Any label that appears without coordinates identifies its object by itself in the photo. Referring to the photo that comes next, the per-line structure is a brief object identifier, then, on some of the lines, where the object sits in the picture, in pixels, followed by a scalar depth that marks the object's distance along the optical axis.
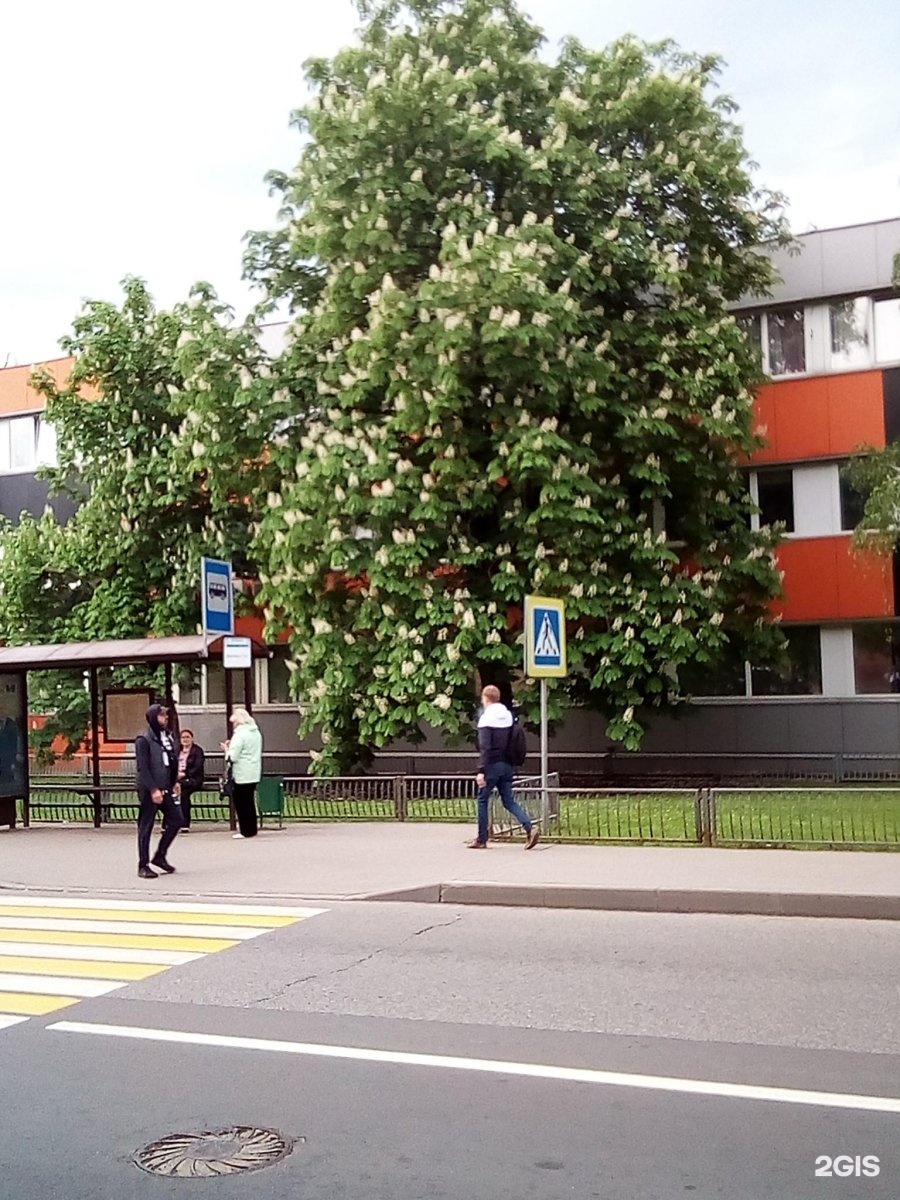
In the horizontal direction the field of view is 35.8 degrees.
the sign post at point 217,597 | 17.05
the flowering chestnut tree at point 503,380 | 21.59
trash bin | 19.17
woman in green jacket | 17.70
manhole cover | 5.22
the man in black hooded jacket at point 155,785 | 14.03
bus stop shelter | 18.58
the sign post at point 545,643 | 15.86
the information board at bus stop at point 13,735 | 20.39
